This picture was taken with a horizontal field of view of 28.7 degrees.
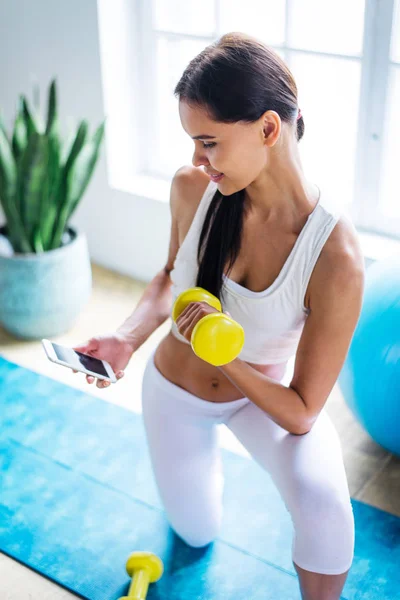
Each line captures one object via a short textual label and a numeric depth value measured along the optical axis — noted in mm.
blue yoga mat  2016
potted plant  2854
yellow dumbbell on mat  1931
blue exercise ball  2129
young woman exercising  1546
